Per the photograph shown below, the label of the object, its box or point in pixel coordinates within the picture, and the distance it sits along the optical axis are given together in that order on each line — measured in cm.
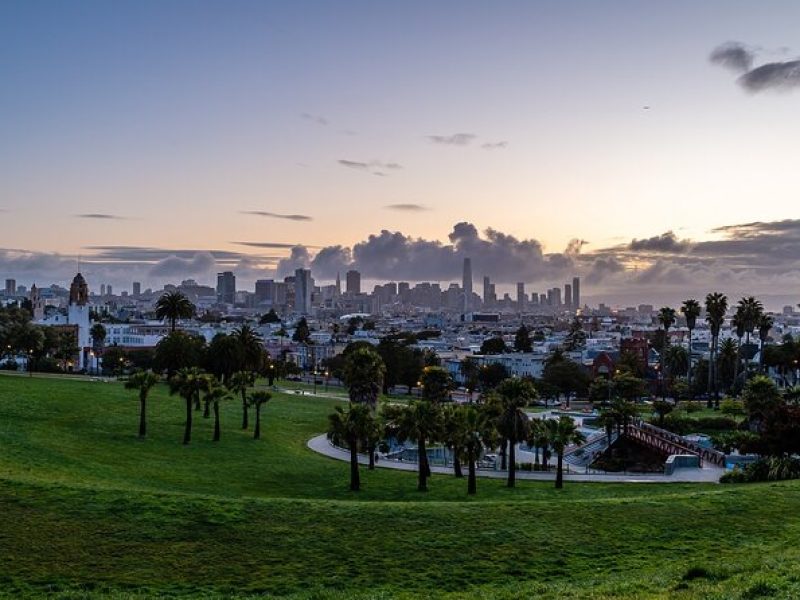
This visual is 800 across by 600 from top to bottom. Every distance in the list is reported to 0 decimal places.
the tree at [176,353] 8838
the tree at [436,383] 7612
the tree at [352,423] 4369
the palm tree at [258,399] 5881
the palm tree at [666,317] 11063
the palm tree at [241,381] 6284
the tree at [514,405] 4819
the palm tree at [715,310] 9925
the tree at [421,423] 4372
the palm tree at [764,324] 10681
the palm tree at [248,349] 8369
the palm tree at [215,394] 5614
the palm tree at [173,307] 10050
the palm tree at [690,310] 10506
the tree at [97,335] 16038
